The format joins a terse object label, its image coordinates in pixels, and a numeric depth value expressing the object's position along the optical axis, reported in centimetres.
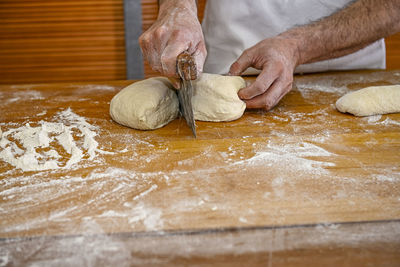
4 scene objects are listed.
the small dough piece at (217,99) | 134
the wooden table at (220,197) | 74
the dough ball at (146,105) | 127
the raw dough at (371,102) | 135
